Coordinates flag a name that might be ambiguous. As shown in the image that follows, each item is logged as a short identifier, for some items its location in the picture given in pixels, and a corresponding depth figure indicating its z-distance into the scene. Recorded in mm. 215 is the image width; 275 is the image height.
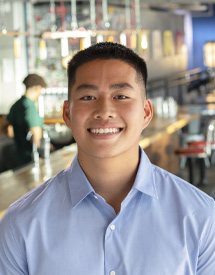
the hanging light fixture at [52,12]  9359
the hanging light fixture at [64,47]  6605
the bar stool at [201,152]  6887
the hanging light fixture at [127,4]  10625
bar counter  3665
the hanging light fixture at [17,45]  6680
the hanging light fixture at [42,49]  6992
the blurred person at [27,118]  5363
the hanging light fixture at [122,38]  7214
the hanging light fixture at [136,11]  9738
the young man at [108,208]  1190
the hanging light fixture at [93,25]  7625
